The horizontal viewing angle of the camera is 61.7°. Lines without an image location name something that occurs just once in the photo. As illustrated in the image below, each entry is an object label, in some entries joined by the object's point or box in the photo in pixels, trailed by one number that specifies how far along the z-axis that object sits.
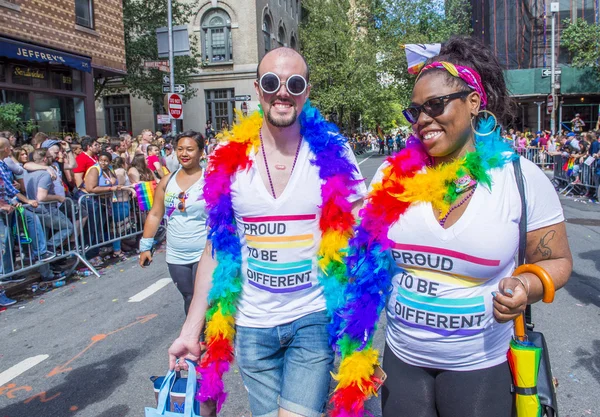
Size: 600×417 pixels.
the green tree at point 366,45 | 32.22
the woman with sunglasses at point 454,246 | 1.83
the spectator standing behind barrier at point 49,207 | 6.99
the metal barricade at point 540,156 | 20.59
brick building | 13.31
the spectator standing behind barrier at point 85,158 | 8.59
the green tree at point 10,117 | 9.85
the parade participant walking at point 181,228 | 4.11
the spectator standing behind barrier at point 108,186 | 8.20
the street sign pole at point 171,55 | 16.07
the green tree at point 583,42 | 25.39
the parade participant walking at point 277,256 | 2.24
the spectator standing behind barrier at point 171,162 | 11.72
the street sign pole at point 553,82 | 24.25
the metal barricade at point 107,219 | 7.85
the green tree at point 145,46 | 23.66
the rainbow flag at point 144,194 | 9.04
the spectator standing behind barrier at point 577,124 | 22.42
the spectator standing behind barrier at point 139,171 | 9.52
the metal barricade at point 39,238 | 6.32
